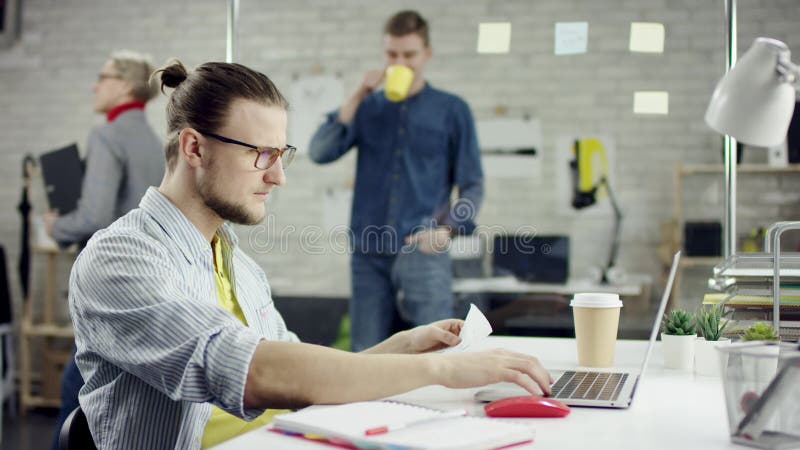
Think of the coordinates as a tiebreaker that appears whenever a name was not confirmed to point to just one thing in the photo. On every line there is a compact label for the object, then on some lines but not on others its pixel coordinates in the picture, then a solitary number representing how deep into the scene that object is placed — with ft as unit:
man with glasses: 3.88
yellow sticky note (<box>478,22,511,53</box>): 10.71
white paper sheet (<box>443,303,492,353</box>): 5.00
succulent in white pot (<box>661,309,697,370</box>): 5.25
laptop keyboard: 4.14
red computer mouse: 3.69
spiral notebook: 3.07
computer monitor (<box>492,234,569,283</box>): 10.63
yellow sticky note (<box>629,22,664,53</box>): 10.41
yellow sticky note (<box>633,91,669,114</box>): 10.44
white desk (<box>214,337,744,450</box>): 3.31
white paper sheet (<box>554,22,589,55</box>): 10.57
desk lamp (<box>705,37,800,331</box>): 4.06
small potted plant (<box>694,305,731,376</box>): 5.01
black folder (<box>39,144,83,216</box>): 14.30
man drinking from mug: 10.78
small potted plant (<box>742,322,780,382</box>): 3.27
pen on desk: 3.15
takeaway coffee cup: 5.25
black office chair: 4.14
